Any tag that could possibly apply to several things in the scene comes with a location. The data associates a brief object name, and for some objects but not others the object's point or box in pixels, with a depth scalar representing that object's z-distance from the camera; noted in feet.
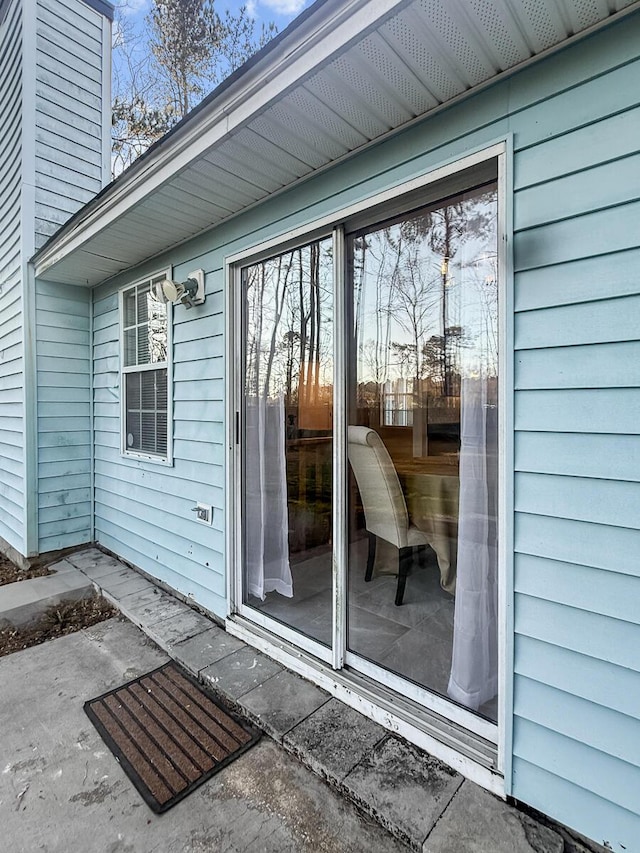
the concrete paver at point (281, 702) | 6.21
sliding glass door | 5.73
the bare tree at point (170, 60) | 21.68
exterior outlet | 9.29
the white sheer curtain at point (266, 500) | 8.30
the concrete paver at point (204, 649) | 7.71
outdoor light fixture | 9.45
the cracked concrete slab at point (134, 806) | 4.72
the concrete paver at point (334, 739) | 5.47
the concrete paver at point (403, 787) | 4.73
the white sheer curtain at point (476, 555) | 5.50
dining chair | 7.62
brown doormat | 5.53
